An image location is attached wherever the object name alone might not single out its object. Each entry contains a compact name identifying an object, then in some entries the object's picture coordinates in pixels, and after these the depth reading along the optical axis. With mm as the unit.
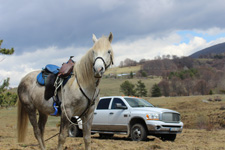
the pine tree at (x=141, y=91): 65169
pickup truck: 10016
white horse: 4551
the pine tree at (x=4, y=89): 13398
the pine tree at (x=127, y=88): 61469
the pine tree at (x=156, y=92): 69150
